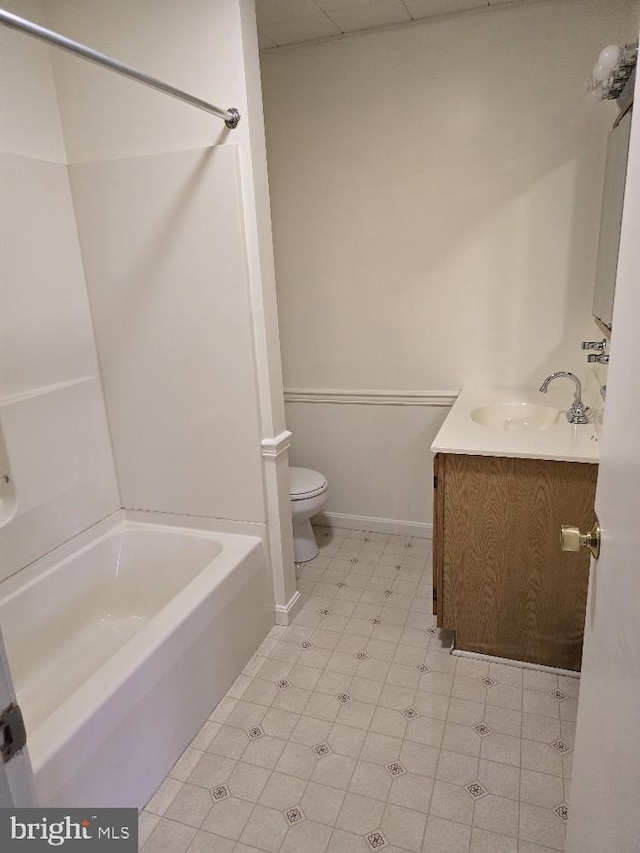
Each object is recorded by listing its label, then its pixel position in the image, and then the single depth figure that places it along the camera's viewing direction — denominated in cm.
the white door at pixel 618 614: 71
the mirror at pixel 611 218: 175
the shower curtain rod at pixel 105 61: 125
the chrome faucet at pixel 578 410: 209
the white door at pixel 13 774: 61
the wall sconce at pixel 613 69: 168
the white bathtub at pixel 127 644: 140
